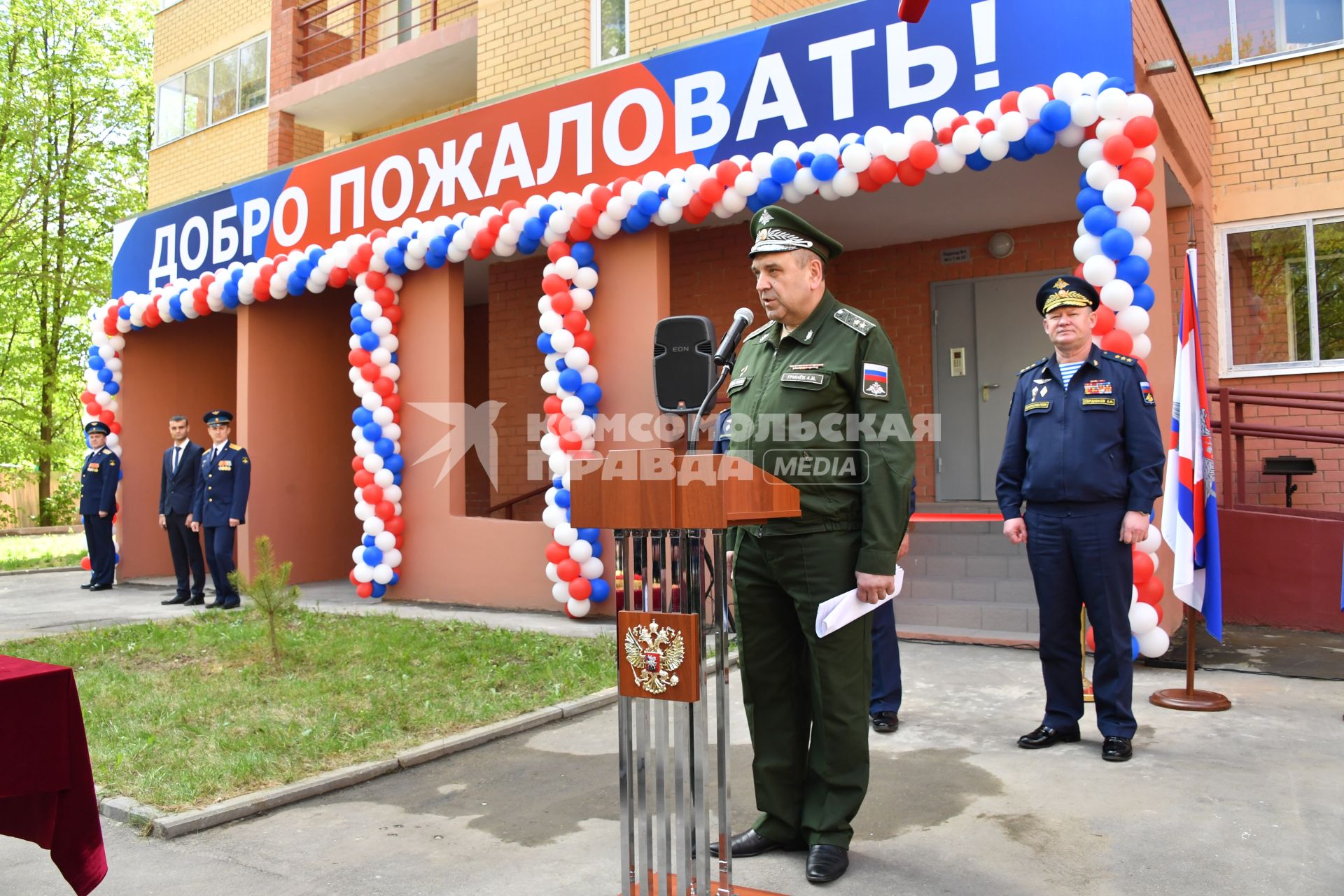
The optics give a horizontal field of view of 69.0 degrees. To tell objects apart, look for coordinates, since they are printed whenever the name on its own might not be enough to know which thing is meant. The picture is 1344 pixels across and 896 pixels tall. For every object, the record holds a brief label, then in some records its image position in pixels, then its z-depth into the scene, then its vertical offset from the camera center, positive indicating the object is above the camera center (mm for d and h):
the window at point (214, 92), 16453 +6842
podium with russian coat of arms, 2332 -404
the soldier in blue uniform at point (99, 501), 11195 -194
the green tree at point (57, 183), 24000 +7719
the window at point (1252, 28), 9234 +4212
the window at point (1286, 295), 8977 +1539
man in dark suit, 10070 -208
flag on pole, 4969 -194
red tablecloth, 2404 -726
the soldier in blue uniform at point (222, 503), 9531 -209
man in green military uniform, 2902 -209
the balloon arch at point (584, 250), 5984 +2020
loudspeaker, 5992 +684
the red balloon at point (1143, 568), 5711 -621
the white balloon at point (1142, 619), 5664 -905
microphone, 3121 +430
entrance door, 9695 +1022
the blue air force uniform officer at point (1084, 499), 4199 -156
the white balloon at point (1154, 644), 5711 -1062
